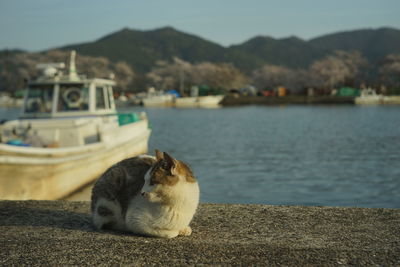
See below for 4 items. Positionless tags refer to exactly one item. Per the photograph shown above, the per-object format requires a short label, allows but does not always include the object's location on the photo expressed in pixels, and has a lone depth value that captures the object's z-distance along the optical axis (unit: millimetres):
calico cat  4141
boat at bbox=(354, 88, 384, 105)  87812
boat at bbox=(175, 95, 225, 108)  94500
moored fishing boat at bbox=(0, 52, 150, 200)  9859
